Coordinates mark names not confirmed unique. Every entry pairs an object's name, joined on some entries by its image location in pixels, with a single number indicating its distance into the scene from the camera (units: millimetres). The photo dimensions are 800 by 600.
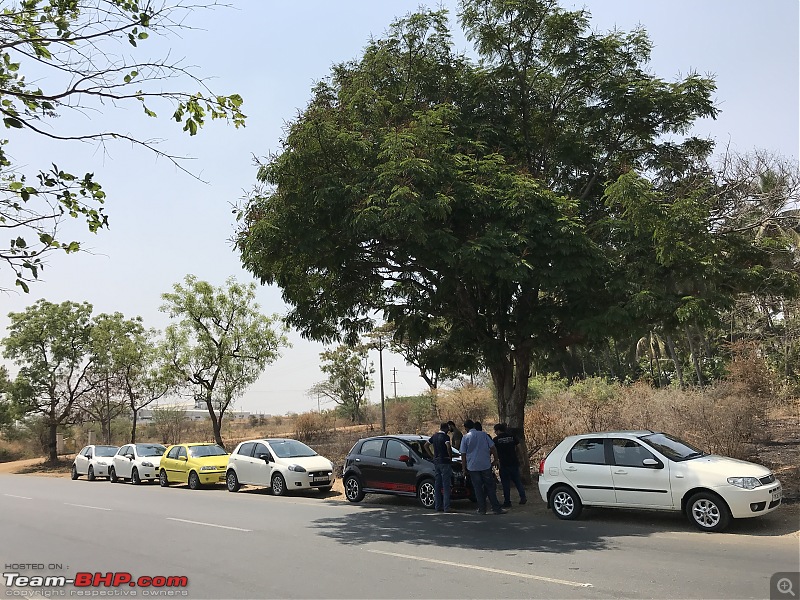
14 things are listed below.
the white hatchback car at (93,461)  28403
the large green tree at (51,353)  37531
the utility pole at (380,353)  37831
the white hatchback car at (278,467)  18141
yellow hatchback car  21938
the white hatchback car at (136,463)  25000
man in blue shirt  13109
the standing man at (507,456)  13922
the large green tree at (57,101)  5984
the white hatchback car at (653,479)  10094
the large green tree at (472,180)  11836
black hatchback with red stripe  14609
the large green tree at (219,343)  30891
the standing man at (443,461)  13828
